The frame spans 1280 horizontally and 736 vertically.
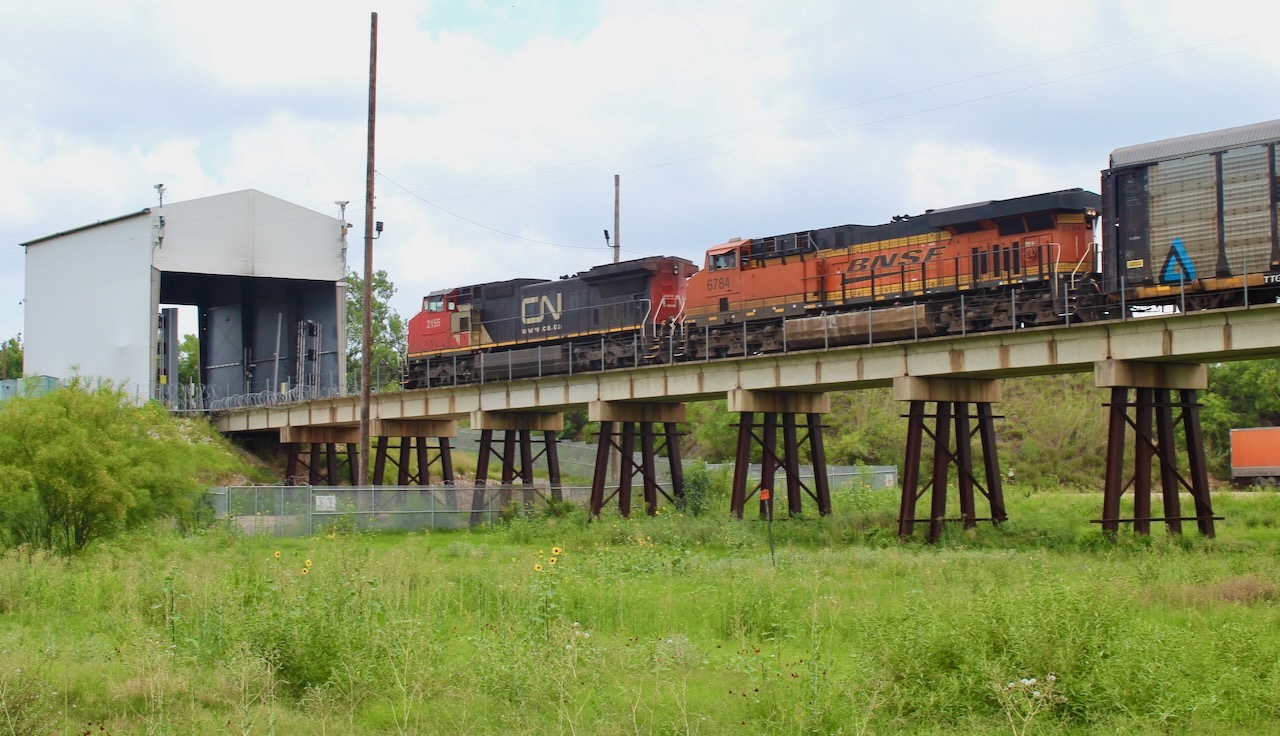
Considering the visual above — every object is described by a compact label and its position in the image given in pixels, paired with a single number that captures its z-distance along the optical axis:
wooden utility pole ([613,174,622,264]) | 52.79
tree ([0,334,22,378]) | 113.44
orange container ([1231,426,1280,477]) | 53.06
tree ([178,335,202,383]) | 82.50
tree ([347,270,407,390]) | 96.06
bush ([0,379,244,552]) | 28.11
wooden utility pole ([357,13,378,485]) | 42.94
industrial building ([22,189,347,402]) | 53.66
